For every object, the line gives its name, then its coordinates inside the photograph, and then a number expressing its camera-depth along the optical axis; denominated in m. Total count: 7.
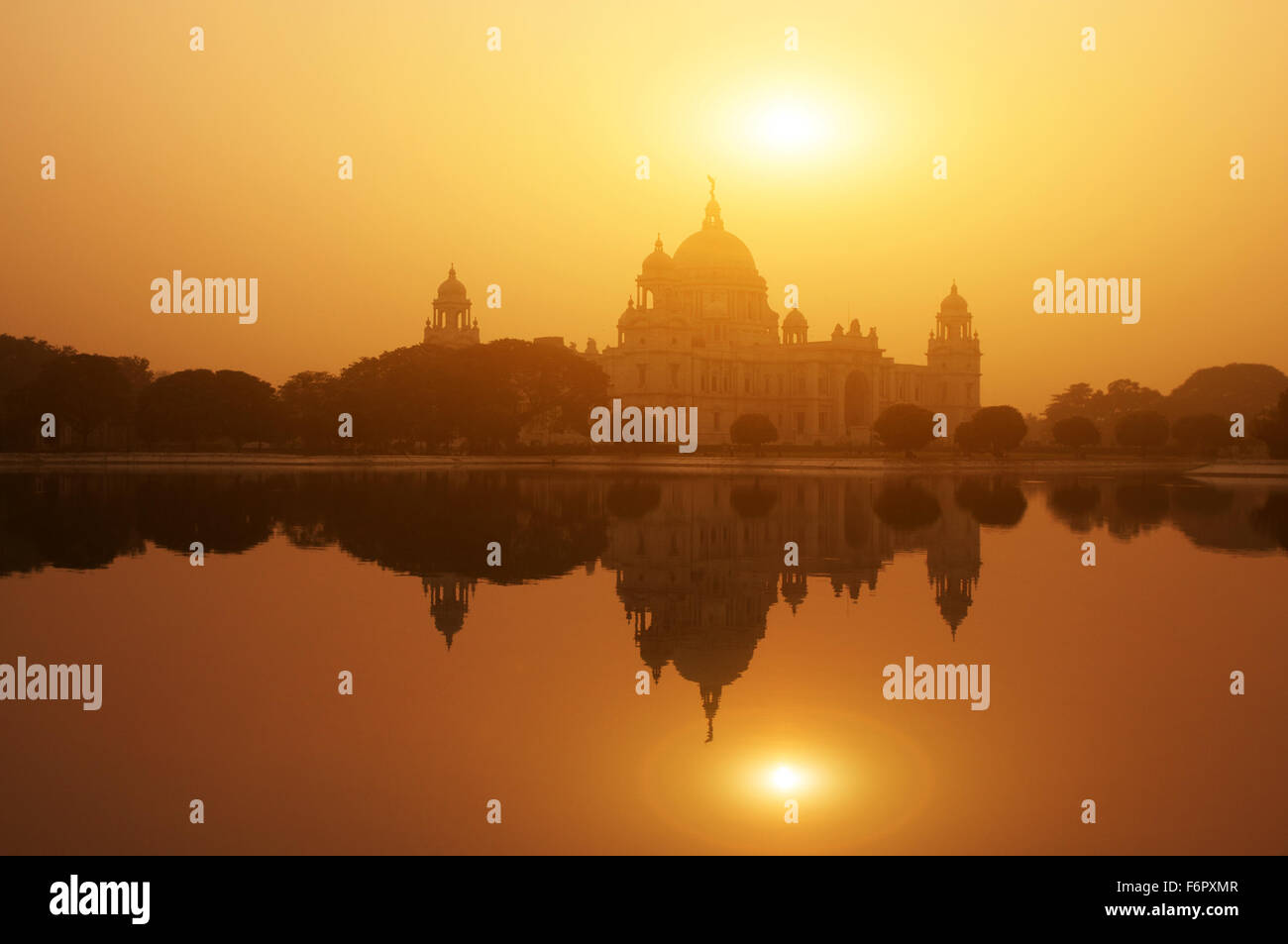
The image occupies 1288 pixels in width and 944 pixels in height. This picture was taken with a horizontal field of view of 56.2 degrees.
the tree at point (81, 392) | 82.19
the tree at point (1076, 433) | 88.75
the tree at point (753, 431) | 84.88
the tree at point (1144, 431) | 91.50
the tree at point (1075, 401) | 159.88
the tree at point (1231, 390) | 151.75
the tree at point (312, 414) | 88.94
